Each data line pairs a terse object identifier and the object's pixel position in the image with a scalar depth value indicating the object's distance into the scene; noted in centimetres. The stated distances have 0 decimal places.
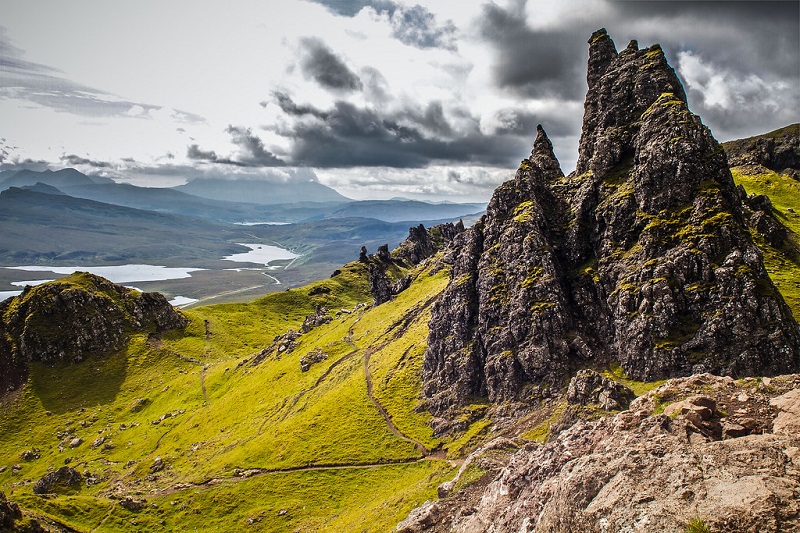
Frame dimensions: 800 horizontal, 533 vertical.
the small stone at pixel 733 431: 3073
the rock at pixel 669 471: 2266
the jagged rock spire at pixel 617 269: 7006
